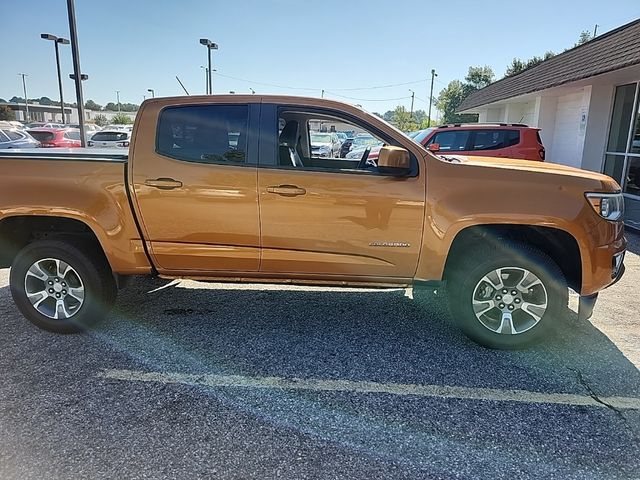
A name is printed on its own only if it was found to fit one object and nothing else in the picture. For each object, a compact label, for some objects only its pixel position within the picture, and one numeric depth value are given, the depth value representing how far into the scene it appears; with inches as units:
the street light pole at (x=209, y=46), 890.1
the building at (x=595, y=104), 404.3
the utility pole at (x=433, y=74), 2721.5
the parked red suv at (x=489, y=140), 411.5
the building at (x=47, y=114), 2847.0
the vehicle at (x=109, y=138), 739.4
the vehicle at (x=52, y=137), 717.9
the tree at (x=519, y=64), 1925.3
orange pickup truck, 143.4
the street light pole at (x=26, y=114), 2719.0
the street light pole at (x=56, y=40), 935.7
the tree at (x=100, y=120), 2800.9
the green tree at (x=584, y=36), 2199.1
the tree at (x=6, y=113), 2341.4
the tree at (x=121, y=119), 2593.5
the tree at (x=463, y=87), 2164.1
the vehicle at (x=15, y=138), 558.6
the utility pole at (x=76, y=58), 486.5
